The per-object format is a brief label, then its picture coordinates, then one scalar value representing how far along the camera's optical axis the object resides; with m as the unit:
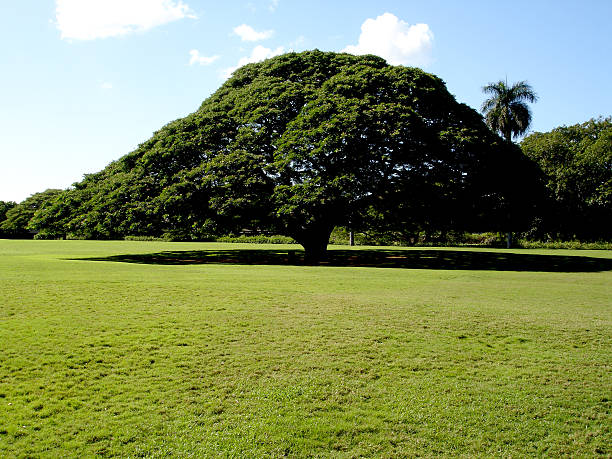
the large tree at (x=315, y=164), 22.58
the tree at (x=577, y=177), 48.22
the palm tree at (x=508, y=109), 49.38
